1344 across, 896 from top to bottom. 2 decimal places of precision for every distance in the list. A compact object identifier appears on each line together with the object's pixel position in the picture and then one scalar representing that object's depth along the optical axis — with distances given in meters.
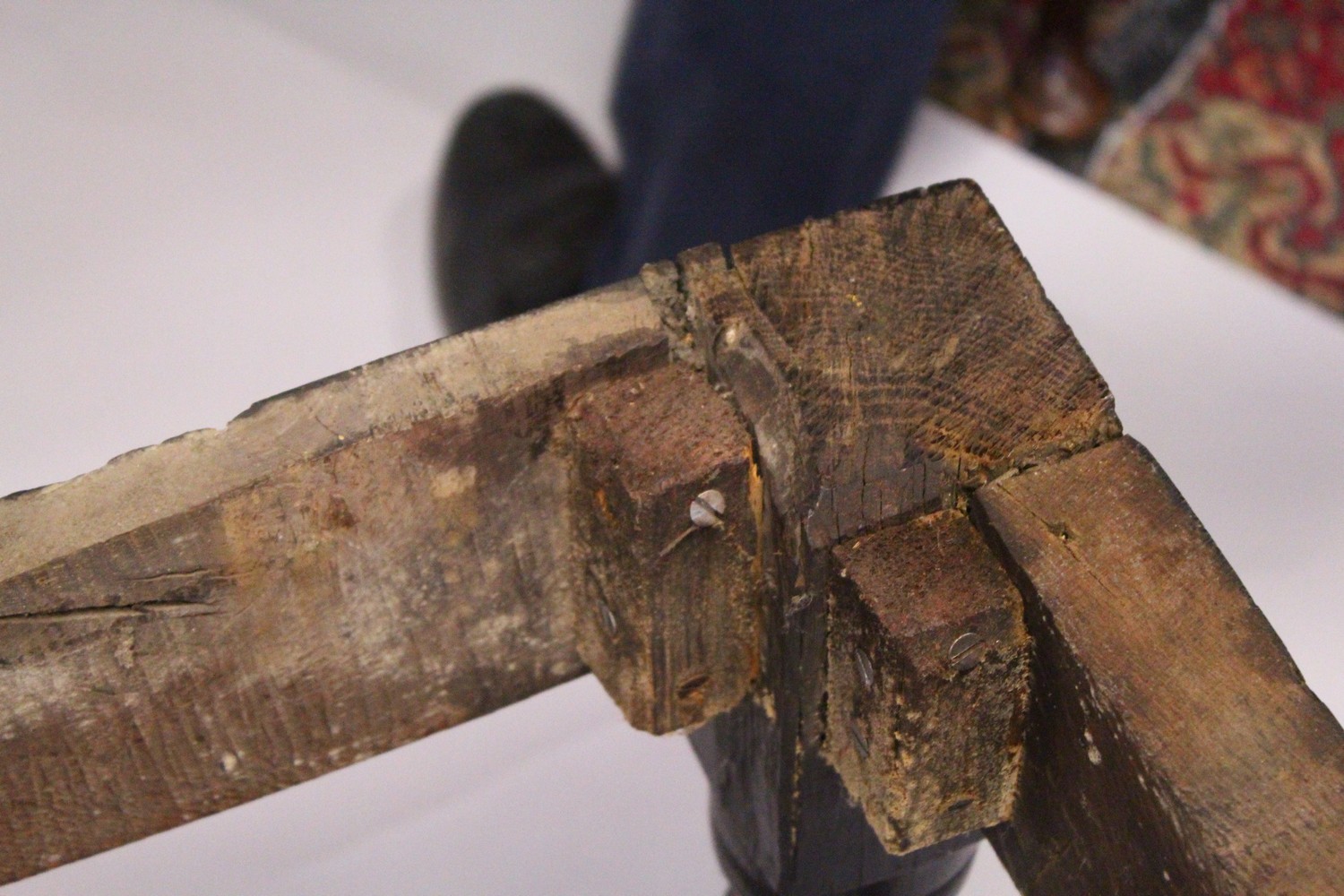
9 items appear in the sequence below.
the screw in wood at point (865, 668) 0.51
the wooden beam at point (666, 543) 0.51
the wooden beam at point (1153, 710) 0.48
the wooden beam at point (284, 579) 0.51
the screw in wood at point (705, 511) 0.51
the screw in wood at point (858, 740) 0.53
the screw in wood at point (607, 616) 0.54
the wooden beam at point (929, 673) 0.50
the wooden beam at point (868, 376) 0.52
